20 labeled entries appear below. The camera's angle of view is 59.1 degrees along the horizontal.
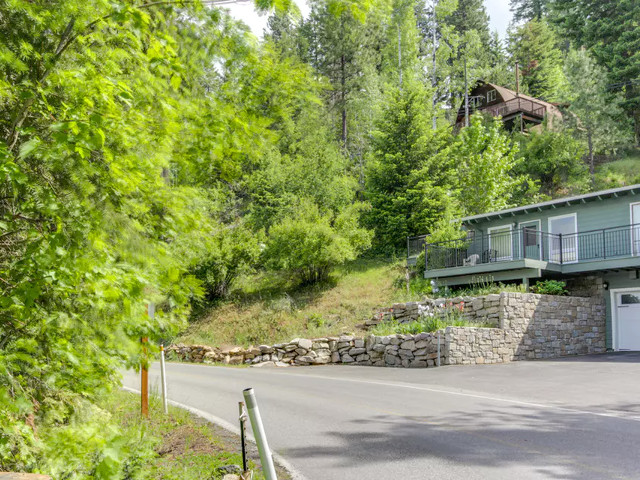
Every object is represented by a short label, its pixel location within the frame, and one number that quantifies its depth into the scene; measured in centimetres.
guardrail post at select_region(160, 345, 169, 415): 887
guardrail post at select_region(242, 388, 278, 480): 362
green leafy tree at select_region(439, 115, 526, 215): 3222
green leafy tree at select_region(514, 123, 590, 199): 3703
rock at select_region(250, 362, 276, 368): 1972
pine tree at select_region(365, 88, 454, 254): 3127
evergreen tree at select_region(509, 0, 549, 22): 6969
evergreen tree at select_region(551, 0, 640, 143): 4175
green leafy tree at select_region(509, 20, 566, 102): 5378
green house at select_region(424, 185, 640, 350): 2155
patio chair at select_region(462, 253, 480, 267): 2486
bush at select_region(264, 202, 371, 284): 2712
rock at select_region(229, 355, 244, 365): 2094
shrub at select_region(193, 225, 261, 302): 2788
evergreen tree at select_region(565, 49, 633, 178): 3834
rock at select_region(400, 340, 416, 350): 1758
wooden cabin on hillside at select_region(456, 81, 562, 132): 4472
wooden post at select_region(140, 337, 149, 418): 830
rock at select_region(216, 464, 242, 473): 587
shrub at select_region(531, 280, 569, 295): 2170
